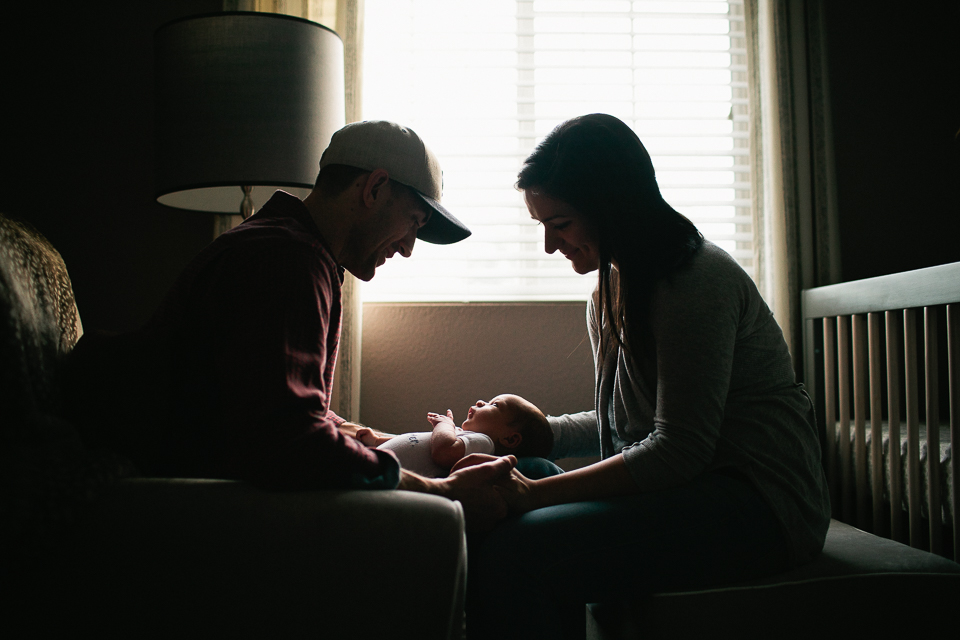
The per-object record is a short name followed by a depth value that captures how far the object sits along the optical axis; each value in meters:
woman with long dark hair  0.92
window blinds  2.20
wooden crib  1.35
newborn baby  1.39
